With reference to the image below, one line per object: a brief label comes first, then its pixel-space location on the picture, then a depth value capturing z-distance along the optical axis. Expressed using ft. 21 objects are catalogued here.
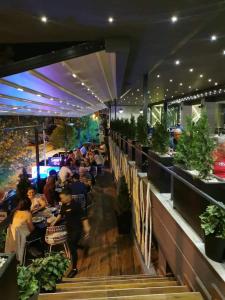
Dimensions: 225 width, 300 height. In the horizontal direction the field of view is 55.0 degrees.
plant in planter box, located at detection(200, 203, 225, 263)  5.28
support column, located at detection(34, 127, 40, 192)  26.28
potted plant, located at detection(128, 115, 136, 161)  17.59
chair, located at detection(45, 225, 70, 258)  13.55
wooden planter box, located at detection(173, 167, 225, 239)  6.31
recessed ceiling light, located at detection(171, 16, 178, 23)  10.67
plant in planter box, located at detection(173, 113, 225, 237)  6.34
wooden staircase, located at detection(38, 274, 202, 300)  6.17
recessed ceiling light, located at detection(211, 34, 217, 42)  14.31
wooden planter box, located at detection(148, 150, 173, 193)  10.06
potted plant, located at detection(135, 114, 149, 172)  13.95
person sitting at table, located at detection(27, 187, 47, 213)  16.69
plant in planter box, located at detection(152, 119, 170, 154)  11.02
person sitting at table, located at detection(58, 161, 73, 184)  21.70
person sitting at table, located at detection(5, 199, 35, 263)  12.34
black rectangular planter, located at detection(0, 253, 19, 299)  4.06
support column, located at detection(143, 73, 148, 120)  24.03
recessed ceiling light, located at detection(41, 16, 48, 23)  9.62
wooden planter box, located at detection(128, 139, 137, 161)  17.47
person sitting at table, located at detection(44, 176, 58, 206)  18.92
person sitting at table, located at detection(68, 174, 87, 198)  17.50
